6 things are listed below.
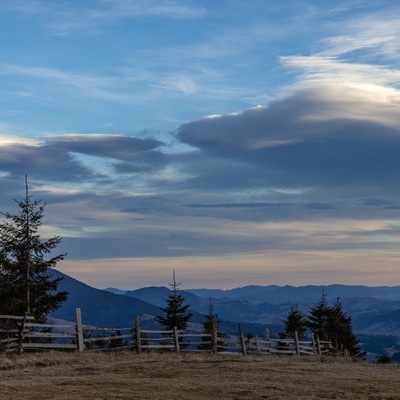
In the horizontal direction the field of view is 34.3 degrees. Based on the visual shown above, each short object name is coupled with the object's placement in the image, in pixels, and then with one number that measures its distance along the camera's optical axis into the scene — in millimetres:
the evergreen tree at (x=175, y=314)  56469
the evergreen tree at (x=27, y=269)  40438
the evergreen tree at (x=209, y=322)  59638
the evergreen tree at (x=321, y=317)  74375
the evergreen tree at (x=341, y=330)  74688
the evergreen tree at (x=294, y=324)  72125
